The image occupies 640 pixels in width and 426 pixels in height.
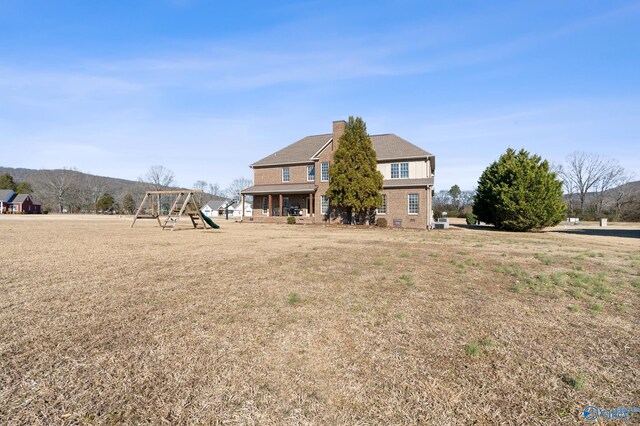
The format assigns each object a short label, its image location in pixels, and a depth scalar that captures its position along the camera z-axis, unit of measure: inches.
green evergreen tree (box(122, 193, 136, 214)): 2988.9
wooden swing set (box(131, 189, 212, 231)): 792.3
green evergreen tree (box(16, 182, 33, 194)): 3198.6
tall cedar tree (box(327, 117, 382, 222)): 1031.6
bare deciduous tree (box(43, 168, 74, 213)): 3110.2
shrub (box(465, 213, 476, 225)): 1426.3
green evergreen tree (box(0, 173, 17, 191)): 3206.2
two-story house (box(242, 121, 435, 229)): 1061.1
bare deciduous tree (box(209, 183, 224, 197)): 4493.9
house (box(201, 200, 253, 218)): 3155.8
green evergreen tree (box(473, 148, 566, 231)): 920.3
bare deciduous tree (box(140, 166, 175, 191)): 3265.7
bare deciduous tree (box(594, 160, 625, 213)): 2379.4
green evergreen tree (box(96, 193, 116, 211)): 2928.2
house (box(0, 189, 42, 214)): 2827.3
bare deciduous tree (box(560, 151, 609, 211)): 2412.6
